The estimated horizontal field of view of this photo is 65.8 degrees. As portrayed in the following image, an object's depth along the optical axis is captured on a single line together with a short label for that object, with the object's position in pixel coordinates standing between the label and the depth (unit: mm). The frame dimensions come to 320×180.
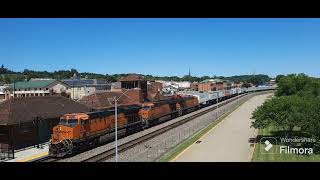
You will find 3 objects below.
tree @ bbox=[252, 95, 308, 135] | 16231
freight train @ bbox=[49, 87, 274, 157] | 14743
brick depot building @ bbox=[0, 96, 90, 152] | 16324
